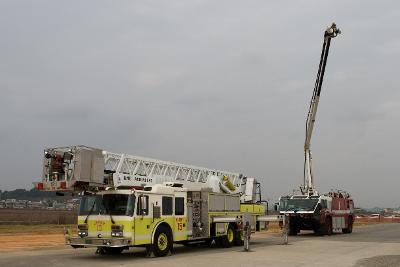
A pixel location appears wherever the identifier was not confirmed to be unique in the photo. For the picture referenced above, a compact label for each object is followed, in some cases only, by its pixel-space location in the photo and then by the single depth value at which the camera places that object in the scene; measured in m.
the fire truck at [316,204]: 29.36
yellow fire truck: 15.23
